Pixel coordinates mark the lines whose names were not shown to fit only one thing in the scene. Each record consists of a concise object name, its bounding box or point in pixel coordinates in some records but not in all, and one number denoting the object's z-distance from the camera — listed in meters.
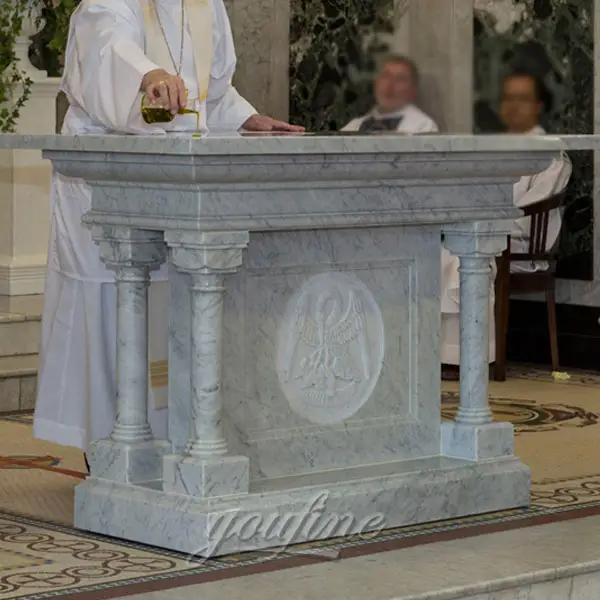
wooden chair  16.04
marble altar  8.80
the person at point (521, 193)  16.06
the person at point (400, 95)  16.51
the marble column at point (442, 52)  16.76
